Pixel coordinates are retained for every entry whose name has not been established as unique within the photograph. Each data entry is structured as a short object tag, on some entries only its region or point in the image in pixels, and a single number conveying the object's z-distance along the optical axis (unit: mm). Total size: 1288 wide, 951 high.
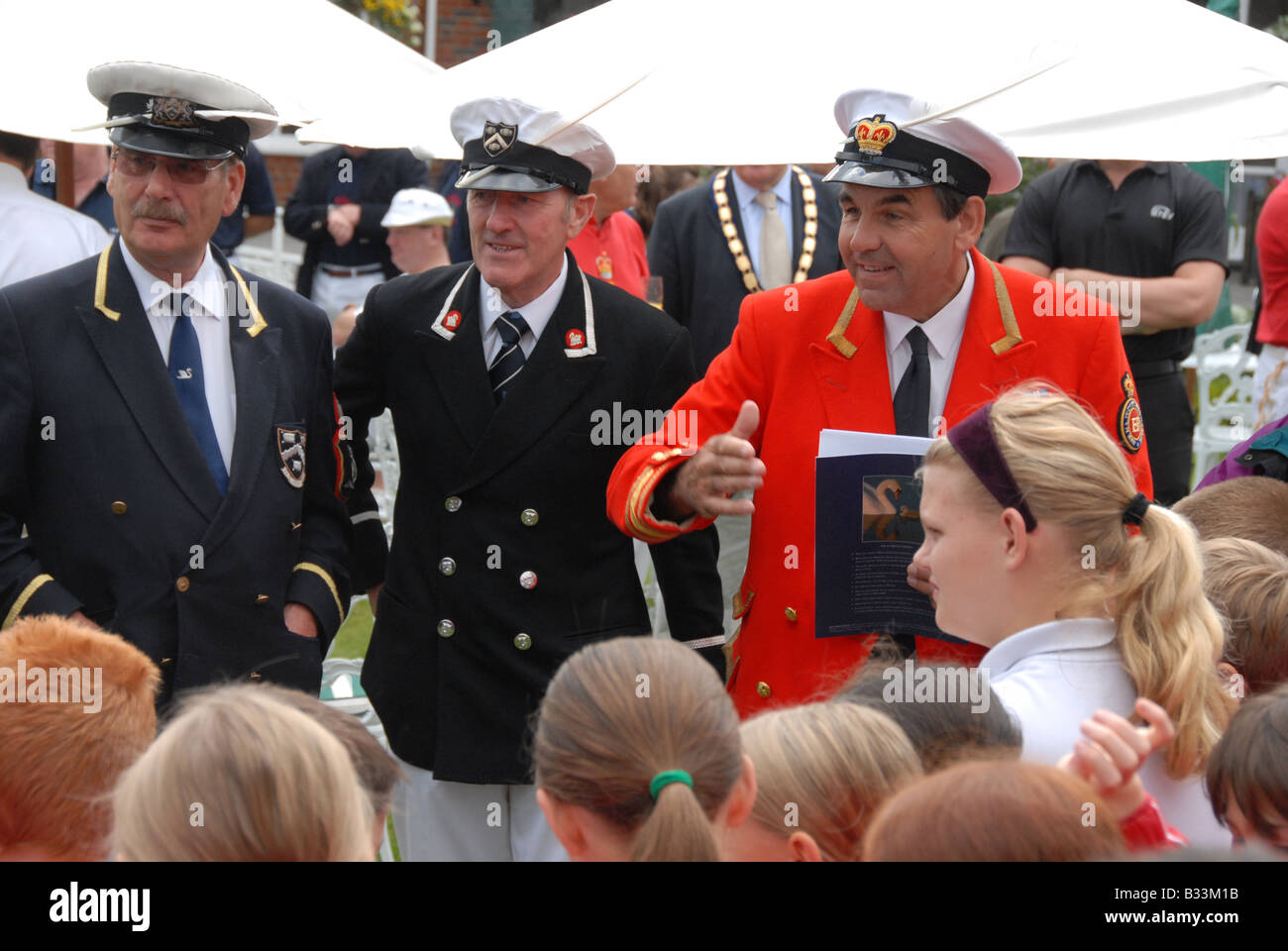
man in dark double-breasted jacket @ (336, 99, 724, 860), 3375
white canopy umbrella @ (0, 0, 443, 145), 4074
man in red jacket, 3086
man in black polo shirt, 5633
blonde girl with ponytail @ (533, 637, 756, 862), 1960
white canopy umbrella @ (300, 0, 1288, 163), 3637
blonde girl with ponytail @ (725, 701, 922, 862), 2109
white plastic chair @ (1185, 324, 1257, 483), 8453
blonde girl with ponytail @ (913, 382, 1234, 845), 2410
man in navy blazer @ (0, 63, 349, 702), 3111
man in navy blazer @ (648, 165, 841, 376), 5969
